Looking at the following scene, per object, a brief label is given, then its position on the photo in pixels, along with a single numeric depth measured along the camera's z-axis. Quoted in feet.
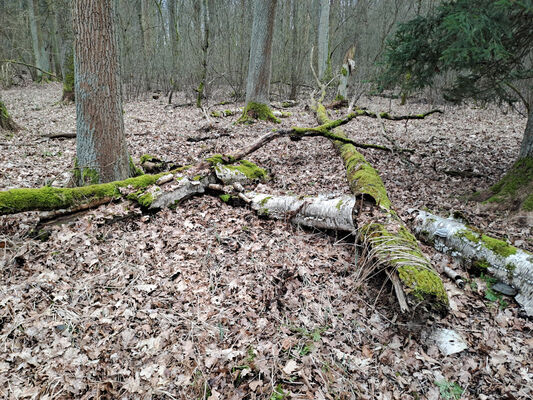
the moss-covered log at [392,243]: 9.39
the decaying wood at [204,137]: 27.81
